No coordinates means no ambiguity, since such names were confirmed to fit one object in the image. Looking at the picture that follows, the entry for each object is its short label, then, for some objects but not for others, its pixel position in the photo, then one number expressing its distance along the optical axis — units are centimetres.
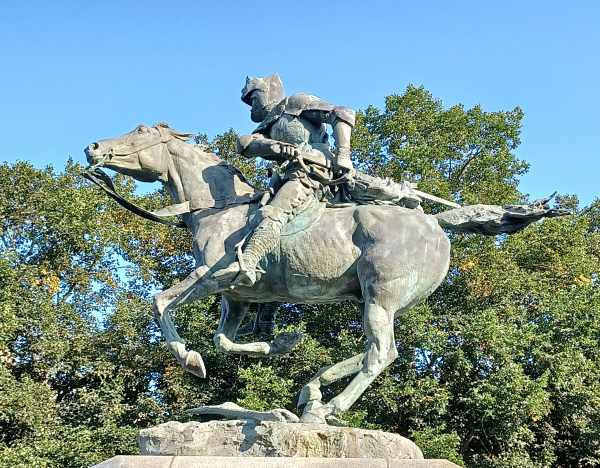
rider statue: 779
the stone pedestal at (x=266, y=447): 595
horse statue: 729
